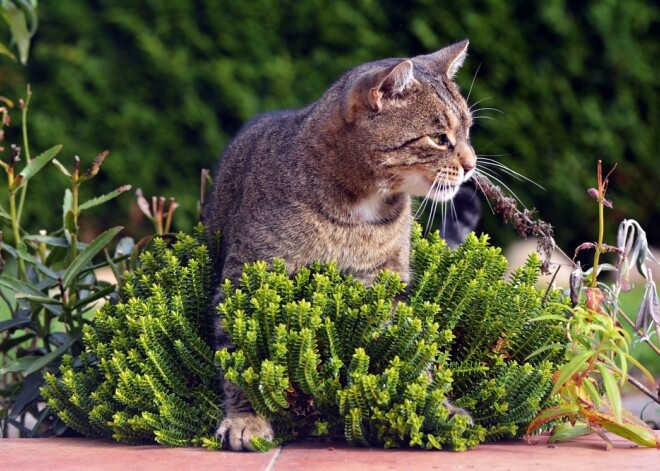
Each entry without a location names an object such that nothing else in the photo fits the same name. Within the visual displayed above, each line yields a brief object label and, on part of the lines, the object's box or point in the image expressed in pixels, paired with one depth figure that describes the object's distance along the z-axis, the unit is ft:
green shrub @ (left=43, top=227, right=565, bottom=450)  9.05
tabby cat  10.39
